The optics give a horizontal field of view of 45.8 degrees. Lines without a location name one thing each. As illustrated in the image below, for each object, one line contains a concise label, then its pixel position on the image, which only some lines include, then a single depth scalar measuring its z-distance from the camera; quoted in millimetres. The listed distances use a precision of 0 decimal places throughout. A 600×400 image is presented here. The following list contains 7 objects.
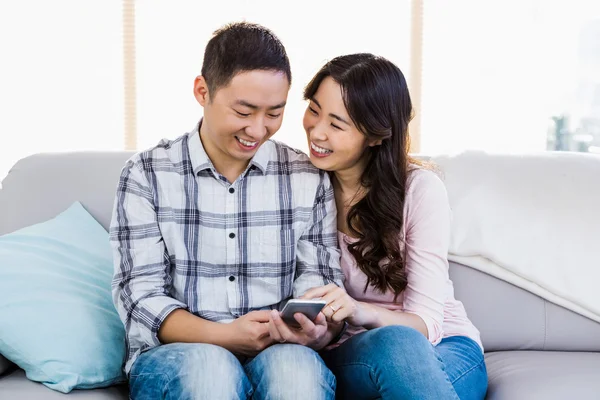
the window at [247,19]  3426
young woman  1560
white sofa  1855
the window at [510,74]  3426
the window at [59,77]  3543
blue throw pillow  1433
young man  1365
